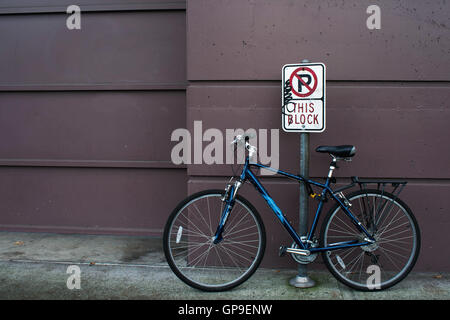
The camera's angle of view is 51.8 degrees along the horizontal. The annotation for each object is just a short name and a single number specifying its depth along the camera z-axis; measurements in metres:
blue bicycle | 3.62
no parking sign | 3.57
